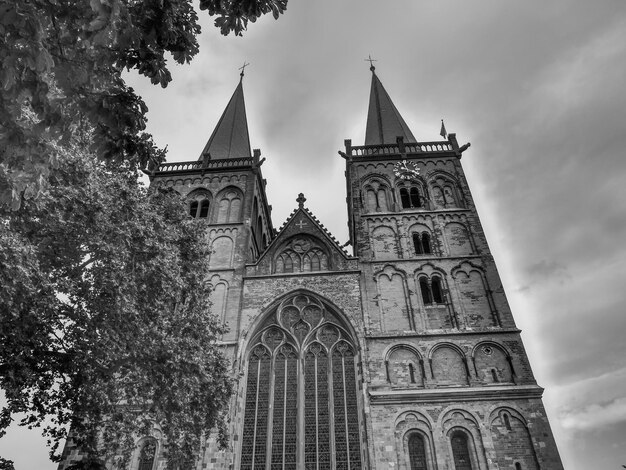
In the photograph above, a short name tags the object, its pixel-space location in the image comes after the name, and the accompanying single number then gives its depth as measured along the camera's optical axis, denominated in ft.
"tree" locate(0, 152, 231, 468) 29.17
